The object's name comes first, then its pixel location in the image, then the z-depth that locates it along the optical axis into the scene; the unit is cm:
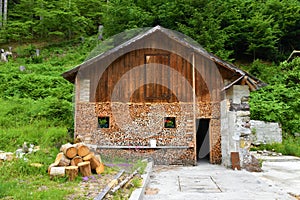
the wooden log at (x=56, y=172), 657
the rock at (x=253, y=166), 980
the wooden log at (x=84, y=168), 704
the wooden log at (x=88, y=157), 739
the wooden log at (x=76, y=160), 718
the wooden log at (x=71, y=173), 664
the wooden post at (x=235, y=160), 999
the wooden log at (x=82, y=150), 742
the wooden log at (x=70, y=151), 726
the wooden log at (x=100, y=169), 754
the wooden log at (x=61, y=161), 701
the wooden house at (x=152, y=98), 1122
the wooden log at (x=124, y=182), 579
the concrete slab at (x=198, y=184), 680
